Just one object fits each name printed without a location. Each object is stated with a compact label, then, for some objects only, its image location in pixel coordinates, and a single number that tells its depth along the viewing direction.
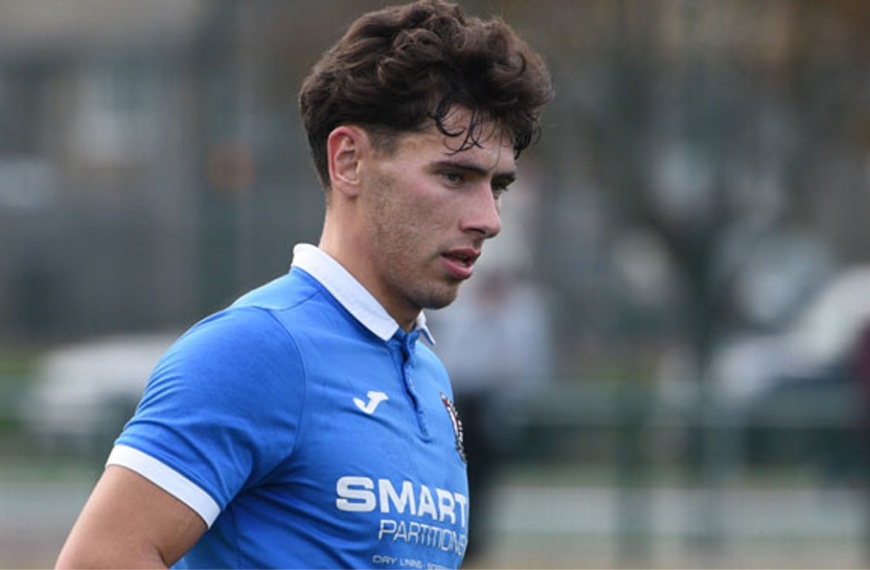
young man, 6.71
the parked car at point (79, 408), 25.75
